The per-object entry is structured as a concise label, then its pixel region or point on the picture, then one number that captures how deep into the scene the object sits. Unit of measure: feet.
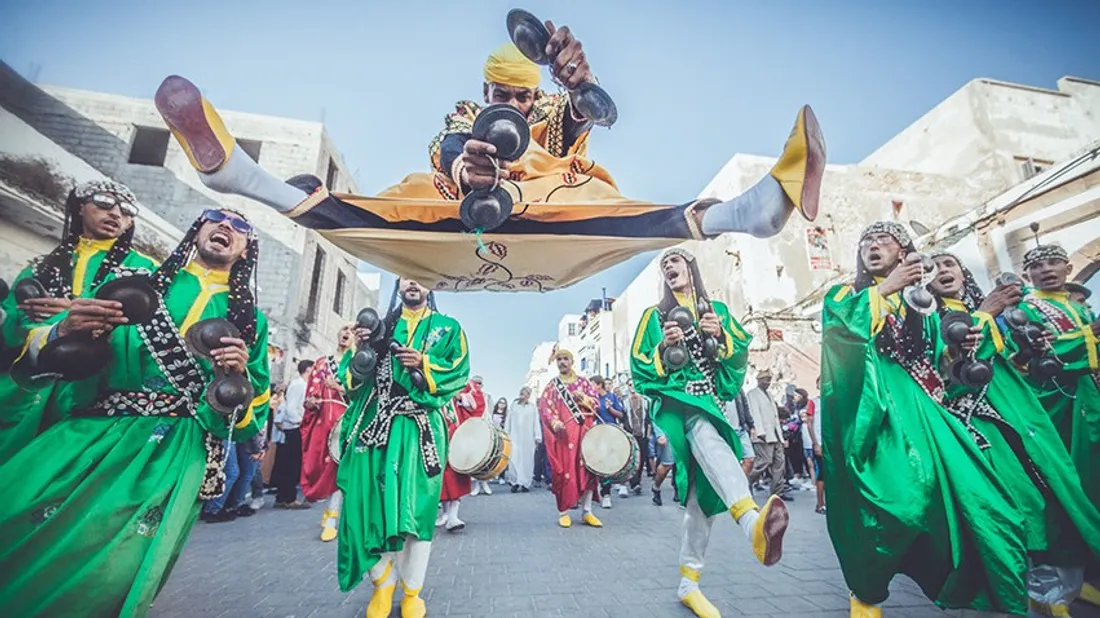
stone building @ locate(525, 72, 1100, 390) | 49.21
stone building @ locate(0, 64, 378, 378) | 42.37
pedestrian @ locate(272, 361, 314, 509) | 24.58
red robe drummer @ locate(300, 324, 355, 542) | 18.62
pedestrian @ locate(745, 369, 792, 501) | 25.53
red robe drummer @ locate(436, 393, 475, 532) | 17.48
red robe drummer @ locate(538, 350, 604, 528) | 21.17
